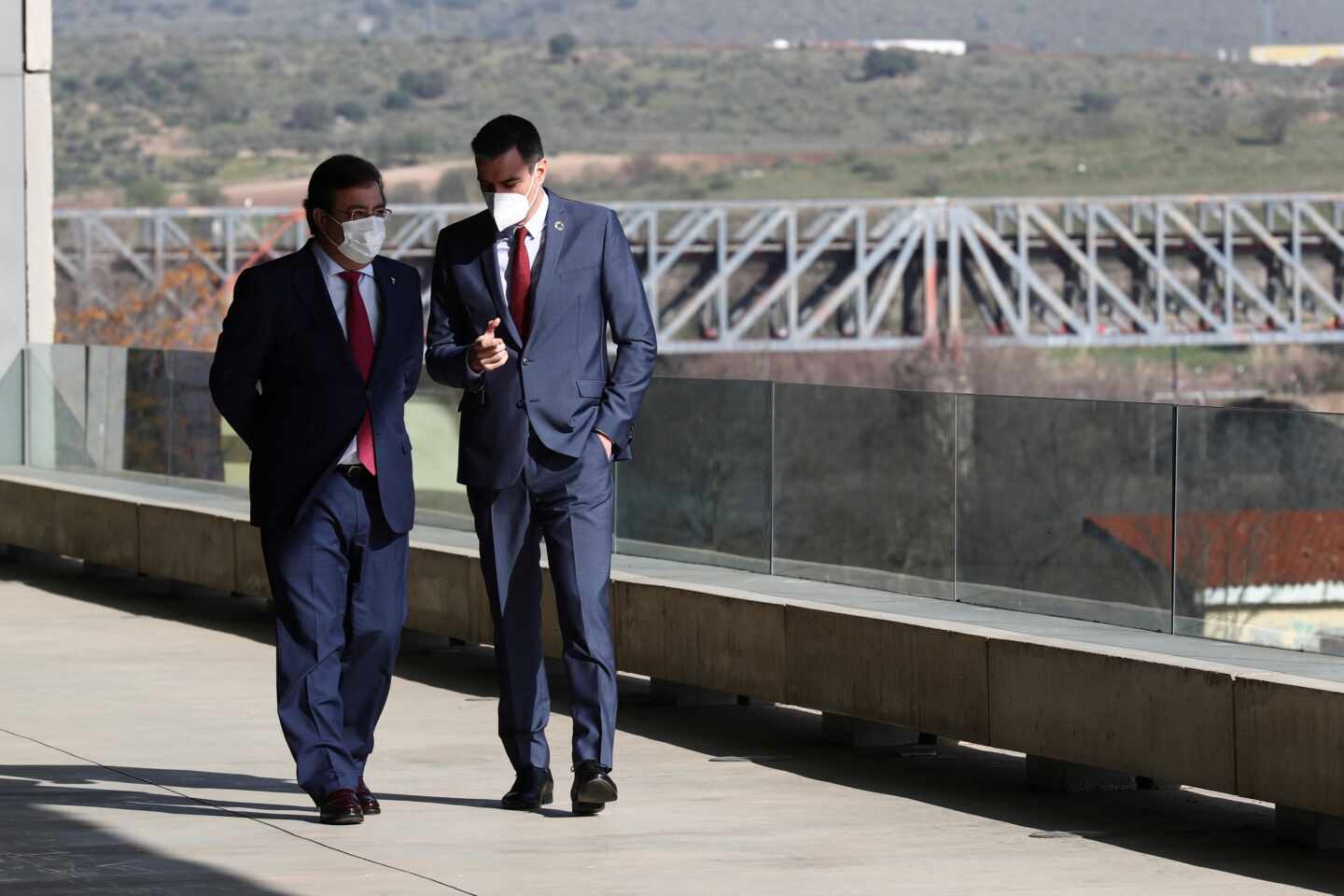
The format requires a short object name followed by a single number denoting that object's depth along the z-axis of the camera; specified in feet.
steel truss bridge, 359.66
